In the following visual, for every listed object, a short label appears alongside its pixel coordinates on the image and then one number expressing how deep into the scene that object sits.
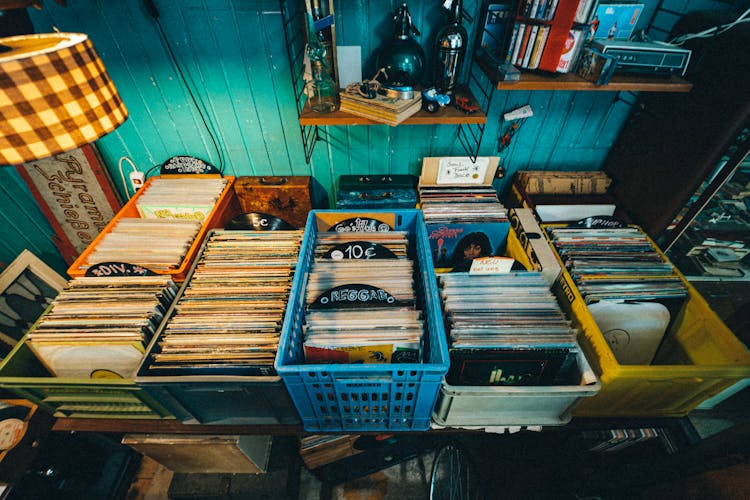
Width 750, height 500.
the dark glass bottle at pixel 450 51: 1.76
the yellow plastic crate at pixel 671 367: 1.40
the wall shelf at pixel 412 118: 1.83
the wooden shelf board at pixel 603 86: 1.67
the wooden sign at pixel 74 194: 2.39
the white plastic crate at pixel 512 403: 1.41
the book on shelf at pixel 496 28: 1.83
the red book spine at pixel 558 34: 1.52
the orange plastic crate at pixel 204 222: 1.81
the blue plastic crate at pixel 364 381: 1.28
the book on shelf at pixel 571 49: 1.62
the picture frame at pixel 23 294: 2.01
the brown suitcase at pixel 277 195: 2.50
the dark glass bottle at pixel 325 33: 1.70
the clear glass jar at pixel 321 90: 1.87
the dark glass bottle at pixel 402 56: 1.81
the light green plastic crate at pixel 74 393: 1.45
